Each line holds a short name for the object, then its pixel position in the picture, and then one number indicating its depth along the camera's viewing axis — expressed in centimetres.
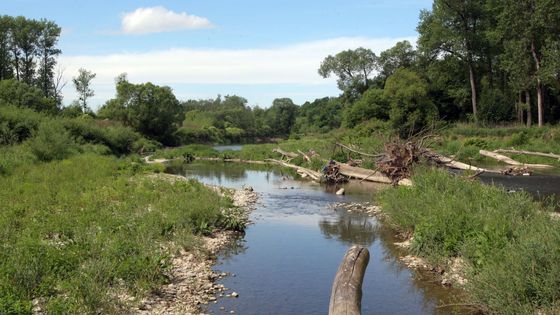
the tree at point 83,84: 8062
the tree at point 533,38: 3997
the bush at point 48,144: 2898
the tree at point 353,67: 7362
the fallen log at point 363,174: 2667
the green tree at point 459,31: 5247
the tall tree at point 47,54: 7050
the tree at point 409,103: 5281
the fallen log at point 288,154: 4231
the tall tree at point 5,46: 6656
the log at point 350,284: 653
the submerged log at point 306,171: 3078
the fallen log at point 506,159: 3028
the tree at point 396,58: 6881
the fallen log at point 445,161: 2439
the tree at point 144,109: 7406
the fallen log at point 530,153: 3210
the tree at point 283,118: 12762
